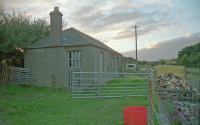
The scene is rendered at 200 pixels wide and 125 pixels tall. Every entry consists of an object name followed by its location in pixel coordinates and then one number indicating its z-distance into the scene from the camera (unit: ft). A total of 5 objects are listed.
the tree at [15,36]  32.78
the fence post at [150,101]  13.75
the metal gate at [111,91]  25.09
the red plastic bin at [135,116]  13.75
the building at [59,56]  34.86
